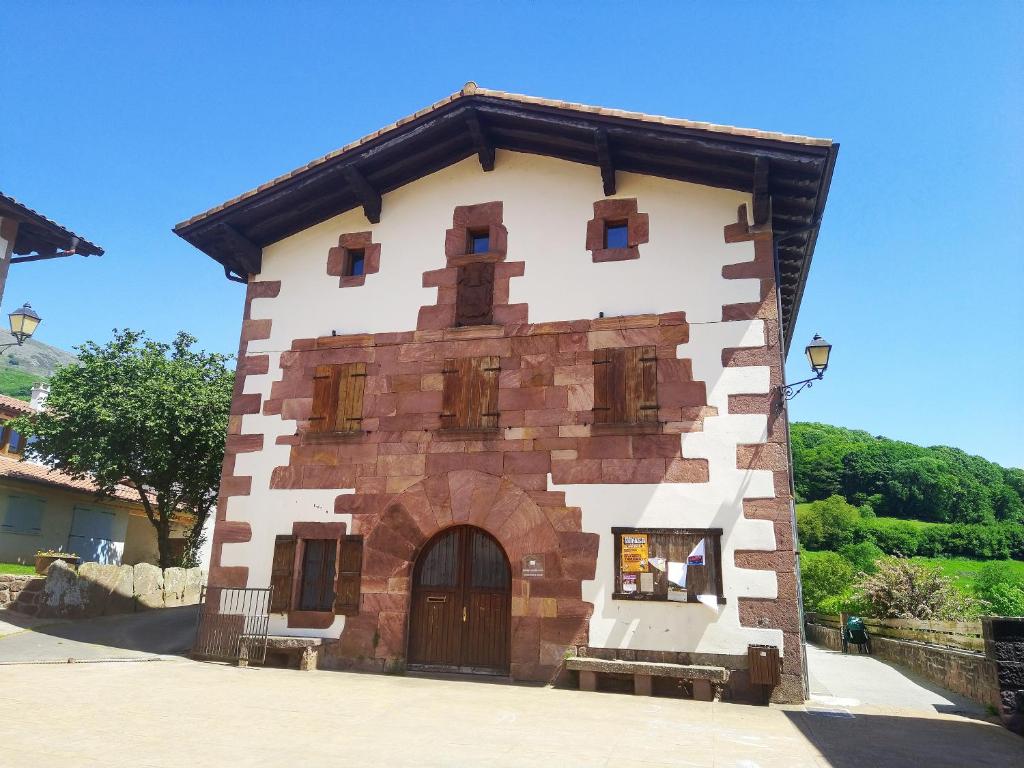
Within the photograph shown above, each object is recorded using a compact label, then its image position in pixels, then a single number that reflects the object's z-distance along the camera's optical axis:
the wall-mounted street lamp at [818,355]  11.37
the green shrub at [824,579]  34.27
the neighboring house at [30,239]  12.76
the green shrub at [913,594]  19.31
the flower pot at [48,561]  16.70
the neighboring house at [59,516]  22.47
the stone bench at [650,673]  9.44
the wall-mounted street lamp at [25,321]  12.66
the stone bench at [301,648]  10.96
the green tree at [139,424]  20.97
